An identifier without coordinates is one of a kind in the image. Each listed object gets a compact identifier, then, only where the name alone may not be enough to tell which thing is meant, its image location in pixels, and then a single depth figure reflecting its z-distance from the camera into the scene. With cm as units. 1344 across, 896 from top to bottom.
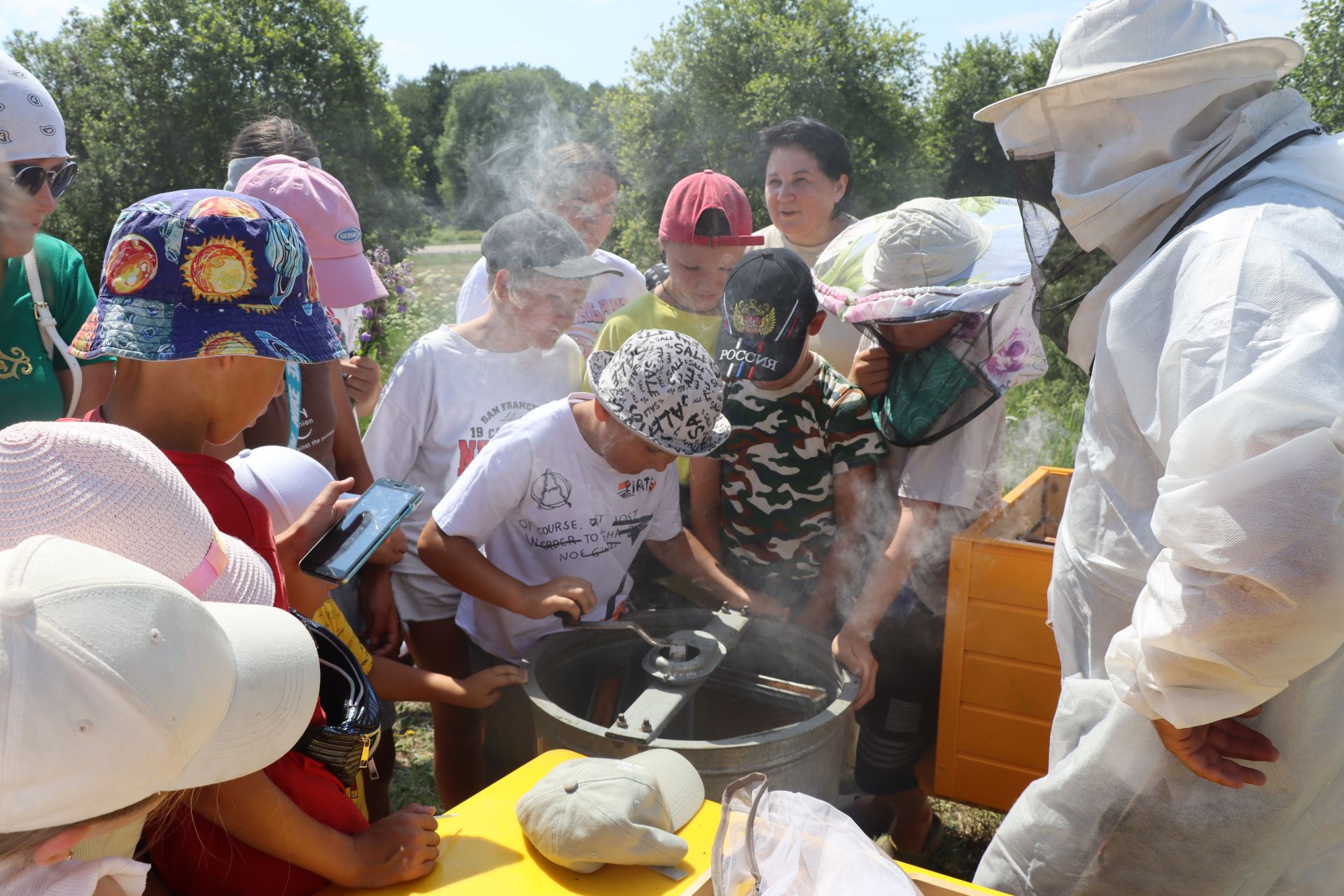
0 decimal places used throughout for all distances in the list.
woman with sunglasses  244
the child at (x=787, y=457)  280
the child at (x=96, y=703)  88
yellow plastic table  151
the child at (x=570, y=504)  239
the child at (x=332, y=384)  262
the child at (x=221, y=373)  150
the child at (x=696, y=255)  358
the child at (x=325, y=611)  198
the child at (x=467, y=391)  296
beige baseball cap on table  149
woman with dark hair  416
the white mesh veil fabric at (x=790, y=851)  131
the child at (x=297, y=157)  347
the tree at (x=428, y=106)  3127
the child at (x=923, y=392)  261
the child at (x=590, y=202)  429
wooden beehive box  274
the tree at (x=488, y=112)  2239
